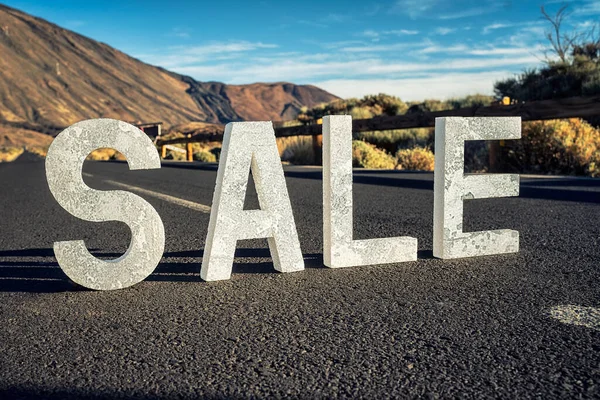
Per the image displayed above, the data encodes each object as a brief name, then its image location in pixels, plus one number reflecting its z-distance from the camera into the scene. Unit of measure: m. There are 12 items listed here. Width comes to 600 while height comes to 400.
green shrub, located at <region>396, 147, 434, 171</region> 11.00
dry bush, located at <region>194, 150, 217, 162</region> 19.27
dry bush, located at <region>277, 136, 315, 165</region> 14.26
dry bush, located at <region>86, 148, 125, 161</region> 27.97
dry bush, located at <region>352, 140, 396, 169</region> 12.09
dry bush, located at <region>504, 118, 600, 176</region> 8.65
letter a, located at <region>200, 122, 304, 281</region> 2.56
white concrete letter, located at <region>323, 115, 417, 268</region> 2.75
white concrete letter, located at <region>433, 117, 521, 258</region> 2.93
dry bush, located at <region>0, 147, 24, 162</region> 32.50
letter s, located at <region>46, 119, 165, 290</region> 2.38
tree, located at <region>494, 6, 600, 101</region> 16.50
